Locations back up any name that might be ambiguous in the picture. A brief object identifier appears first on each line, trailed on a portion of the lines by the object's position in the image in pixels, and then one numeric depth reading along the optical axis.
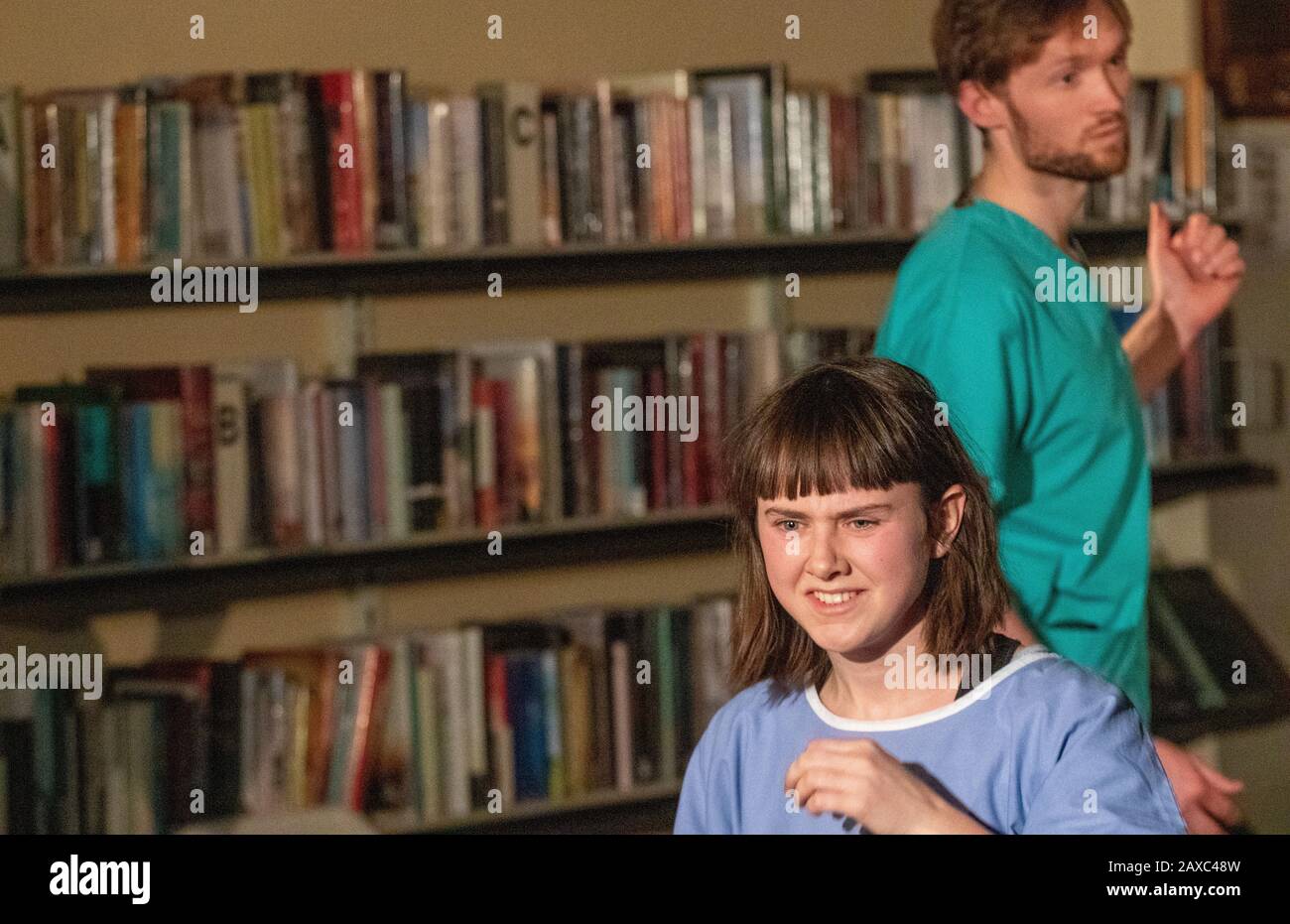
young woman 3.77
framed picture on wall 5.35
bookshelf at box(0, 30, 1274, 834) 4.83
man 4.02
